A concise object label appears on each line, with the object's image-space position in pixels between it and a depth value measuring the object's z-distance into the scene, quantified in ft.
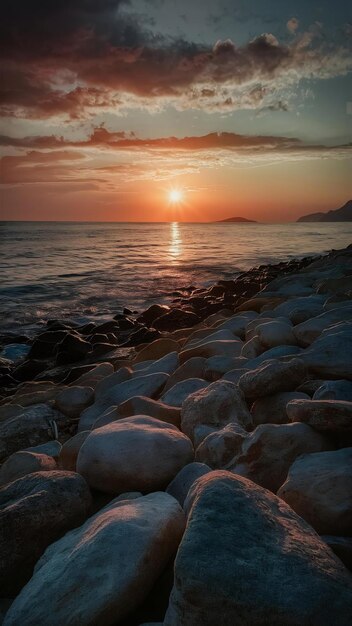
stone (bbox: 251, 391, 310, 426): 10.16
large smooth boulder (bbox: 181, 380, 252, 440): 10.33
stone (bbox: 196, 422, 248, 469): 8.70
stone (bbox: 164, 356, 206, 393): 15.14
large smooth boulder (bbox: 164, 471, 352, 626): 4.44
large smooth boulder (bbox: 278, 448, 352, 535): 6.16
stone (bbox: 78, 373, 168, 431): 15.07
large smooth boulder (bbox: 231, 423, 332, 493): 7.91
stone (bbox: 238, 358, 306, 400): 10.47
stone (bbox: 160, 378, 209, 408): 12.84
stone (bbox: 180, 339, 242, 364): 16.58
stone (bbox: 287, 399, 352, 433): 7.77
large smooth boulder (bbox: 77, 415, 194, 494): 8.52
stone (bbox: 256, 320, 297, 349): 14.79
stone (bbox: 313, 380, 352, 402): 9.03
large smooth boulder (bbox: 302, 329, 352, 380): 10.86
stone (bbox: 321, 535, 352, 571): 5.48
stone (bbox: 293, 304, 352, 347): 14.20
